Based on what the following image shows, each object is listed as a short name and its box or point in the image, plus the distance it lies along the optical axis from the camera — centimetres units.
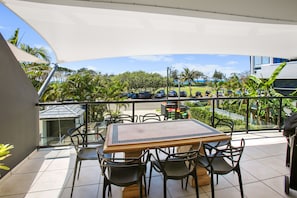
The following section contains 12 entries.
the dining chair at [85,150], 180
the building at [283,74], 793
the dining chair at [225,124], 203
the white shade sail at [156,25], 194
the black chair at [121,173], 137
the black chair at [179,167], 145
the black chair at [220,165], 149
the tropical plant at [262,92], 525
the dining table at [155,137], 156
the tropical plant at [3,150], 106
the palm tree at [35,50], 721
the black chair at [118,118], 273
